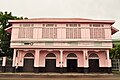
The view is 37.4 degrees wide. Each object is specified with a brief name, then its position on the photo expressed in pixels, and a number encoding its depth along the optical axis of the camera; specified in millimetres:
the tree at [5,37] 30828
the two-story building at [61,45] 25047
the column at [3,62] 25603
